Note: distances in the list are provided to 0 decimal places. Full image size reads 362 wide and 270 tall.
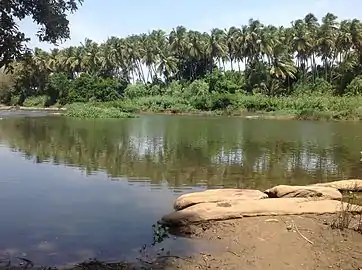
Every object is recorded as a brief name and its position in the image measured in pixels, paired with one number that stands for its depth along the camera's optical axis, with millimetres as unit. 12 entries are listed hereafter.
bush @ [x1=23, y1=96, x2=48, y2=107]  87500
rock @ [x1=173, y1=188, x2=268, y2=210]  10953
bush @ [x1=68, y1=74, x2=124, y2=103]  77438
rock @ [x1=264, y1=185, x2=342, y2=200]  11469
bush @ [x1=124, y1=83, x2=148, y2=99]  78250
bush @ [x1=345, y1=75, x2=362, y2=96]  60219
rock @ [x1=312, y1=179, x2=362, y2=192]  13148
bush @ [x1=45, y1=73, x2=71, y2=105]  81688
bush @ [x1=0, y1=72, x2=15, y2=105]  88562
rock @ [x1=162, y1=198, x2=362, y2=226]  9695
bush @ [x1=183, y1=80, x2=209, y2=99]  69750
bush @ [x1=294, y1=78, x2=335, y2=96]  66500
